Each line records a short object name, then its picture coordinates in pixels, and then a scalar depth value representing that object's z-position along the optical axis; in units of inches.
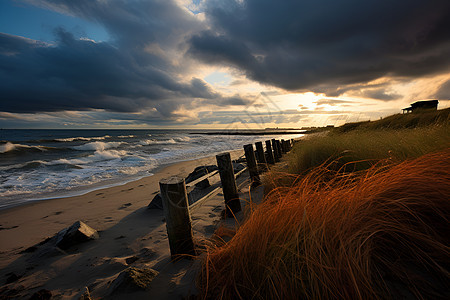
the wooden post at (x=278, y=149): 446.3
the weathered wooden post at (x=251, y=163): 197.5
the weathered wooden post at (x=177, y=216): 89.4
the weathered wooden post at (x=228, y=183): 144.1
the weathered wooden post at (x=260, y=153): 270.5
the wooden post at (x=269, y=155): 322.3
